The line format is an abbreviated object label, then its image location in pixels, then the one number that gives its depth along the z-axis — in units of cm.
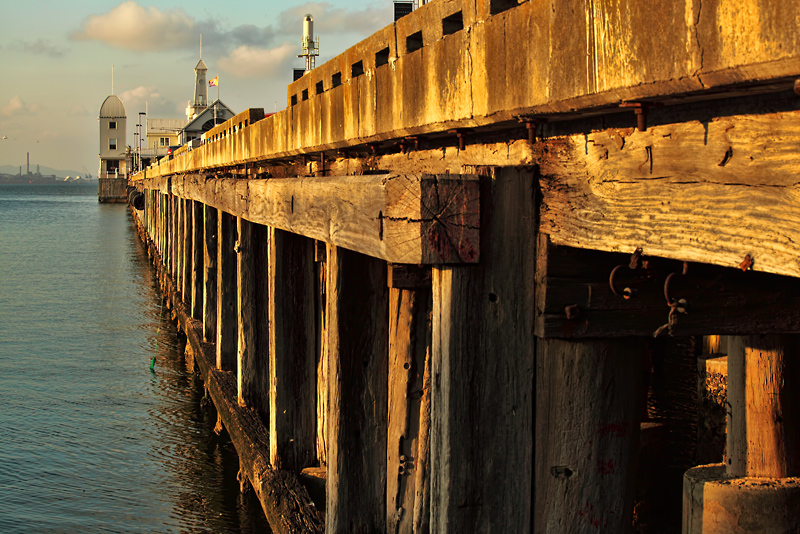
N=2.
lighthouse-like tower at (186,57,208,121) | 9644
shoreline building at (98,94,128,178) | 11019
